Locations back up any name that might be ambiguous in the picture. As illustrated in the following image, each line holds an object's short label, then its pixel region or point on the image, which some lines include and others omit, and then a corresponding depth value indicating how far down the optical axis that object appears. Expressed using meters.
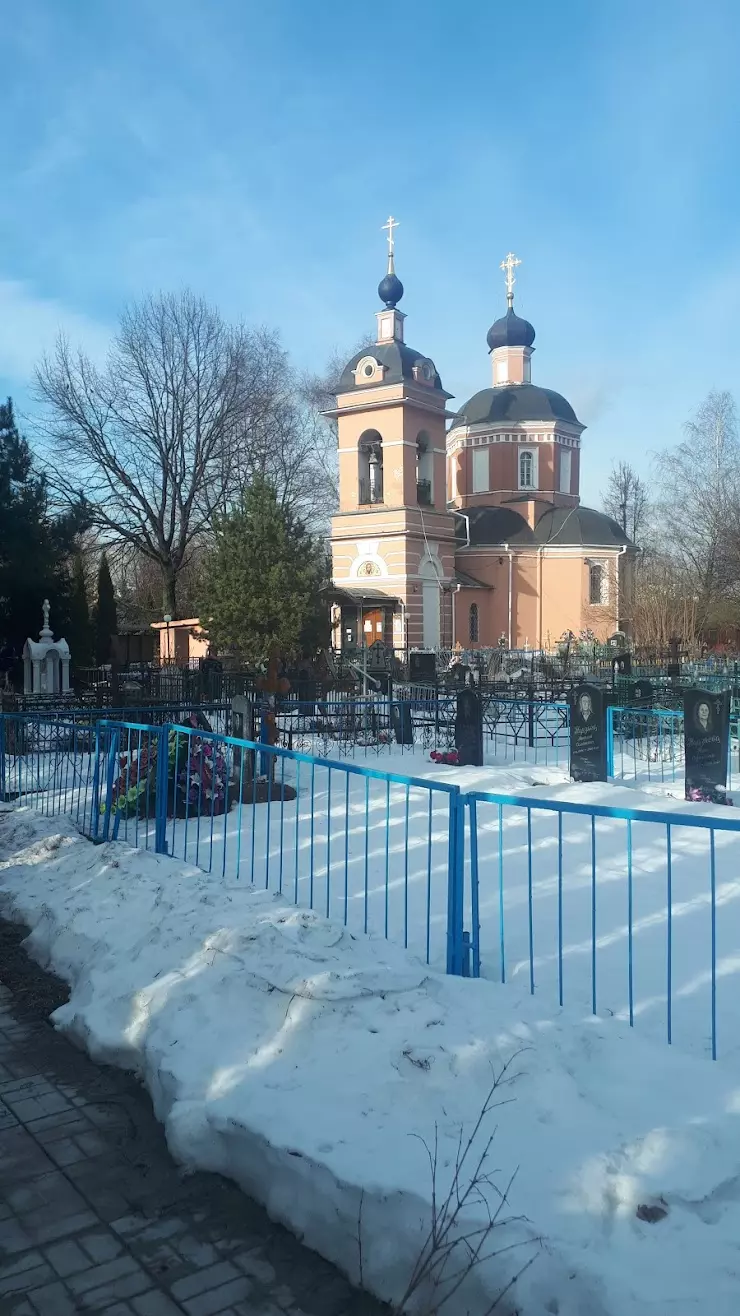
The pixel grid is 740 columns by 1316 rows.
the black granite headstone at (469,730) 12.56
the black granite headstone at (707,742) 10.26
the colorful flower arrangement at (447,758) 12.70
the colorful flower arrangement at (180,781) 8.27
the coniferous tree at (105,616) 33.97
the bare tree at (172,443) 34.25
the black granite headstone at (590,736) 11.27
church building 35.94
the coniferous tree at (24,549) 23.02
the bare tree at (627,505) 56.84
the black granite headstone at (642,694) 14.95
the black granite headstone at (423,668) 25.06
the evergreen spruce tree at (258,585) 25.77
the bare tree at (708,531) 37.28
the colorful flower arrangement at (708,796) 10.16
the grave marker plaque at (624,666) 20.17
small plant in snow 2.59
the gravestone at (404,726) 14.78
